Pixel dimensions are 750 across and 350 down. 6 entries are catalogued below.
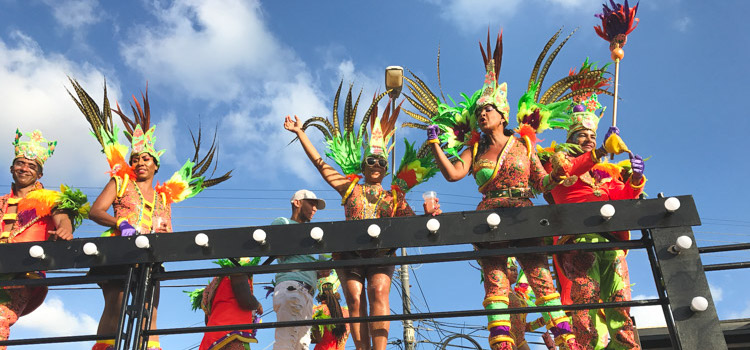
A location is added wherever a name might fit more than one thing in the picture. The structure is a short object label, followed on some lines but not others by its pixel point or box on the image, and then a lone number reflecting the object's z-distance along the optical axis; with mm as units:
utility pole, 9352
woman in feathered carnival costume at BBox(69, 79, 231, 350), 3936
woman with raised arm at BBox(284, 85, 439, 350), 3920
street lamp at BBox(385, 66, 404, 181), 5691
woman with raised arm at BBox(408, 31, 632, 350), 3553
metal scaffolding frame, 2809
